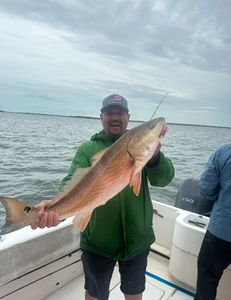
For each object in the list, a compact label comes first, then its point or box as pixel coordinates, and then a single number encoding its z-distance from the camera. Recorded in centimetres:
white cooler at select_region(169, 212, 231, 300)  282
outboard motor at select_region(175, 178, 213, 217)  344
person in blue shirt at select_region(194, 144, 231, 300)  235
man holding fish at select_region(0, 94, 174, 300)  170
